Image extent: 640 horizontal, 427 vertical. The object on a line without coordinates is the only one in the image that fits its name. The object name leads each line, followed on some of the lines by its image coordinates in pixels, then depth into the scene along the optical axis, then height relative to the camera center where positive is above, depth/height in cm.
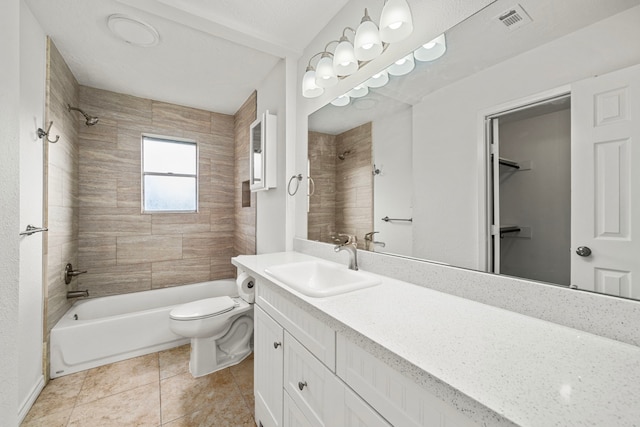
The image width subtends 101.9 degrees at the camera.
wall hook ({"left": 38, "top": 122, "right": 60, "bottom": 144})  174 +55
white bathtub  199 -98
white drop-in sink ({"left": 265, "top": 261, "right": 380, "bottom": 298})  107 -31
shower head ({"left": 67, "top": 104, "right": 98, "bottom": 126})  243 +90
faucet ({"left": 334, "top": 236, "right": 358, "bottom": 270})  139 -22
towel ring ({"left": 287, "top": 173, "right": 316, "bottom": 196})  198 +23
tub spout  230 -71
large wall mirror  68 +23
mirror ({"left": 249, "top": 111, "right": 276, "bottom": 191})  217 +54
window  296 +47
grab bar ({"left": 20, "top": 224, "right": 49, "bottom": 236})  153 -10
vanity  44 -31
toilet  197 -93
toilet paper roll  210 -59
